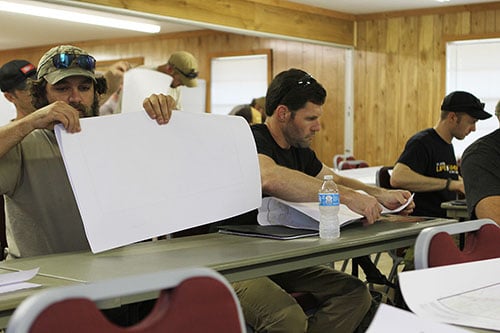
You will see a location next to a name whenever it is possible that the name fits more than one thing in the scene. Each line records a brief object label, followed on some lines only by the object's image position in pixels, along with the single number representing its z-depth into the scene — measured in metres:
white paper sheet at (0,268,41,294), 1.49
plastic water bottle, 2.19
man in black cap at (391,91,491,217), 4.14
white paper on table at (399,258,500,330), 1.27
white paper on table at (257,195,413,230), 2.33
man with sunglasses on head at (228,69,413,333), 2.31
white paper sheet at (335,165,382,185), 5.20
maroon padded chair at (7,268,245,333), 0.96
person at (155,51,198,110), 4.85
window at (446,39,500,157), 7.99
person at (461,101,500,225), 2.49
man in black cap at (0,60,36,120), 3.07
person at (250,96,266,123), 7.67
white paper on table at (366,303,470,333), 1.12
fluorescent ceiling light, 7.05
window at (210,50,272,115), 9.61
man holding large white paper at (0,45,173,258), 2.15
